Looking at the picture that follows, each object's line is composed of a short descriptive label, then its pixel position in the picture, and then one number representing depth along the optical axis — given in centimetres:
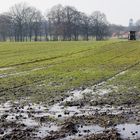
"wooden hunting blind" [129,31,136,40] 10411
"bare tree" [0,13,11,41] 14975
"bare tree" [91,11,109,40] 15365
